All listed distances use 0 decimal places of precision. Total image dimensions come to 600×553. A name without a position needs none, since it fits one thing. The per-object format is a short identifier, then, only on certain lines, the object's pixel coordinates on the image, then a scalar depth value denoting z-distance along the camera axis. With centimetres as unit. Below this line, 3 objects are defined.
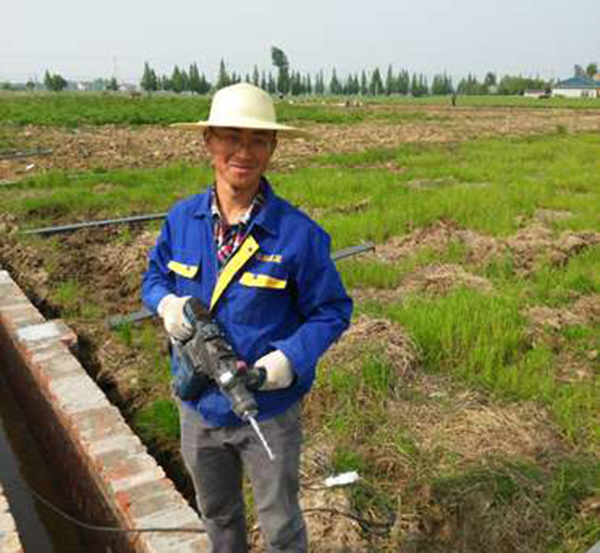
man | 161
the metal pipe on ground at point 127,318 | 425
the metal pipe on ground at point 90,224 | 639
